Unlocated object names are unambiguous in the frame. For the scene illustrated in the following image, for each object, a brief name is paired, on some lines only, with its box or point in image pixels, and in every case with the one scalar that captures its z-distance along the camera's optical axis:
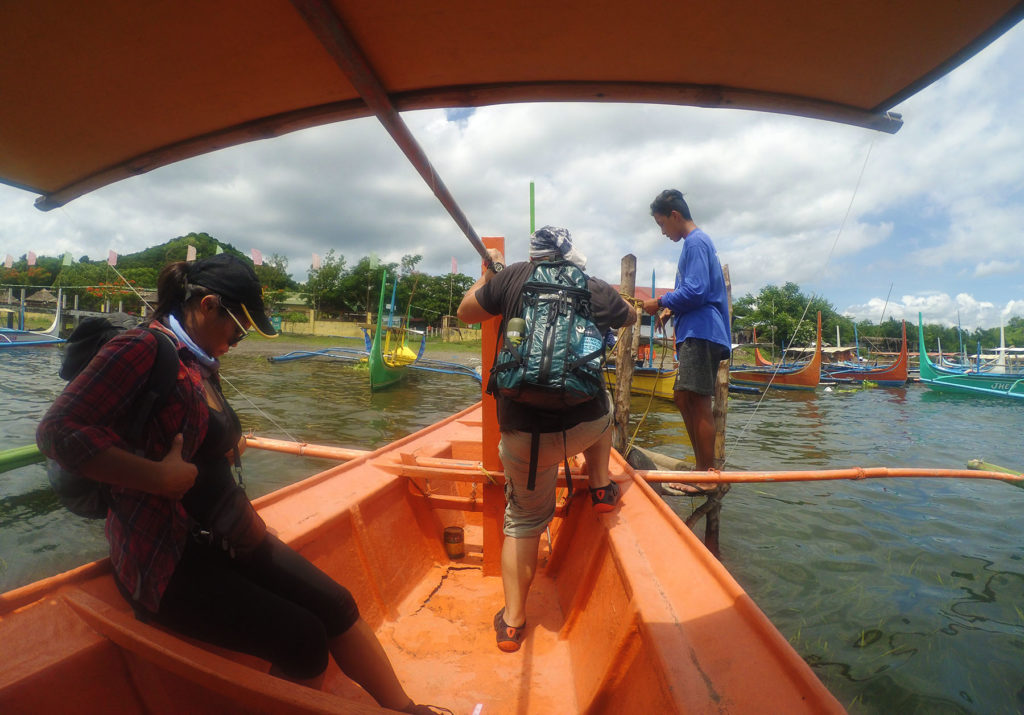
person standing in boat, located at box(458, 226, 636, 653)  1.95
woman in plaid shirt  1.13
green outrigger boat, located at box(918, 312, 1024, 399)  18.11
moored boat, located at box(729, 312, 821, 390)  20.11
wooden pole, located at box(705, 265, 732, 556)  4.11
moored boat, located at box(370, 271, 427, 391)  14.79
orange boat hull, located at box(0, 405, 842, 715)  1.11
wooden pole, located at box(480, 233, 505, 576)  2.58
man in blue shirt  3.08
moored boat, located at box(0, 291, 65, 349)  17.34
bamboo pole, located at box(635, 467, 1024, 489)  2.90
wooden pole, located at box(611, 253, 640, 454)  4.70
